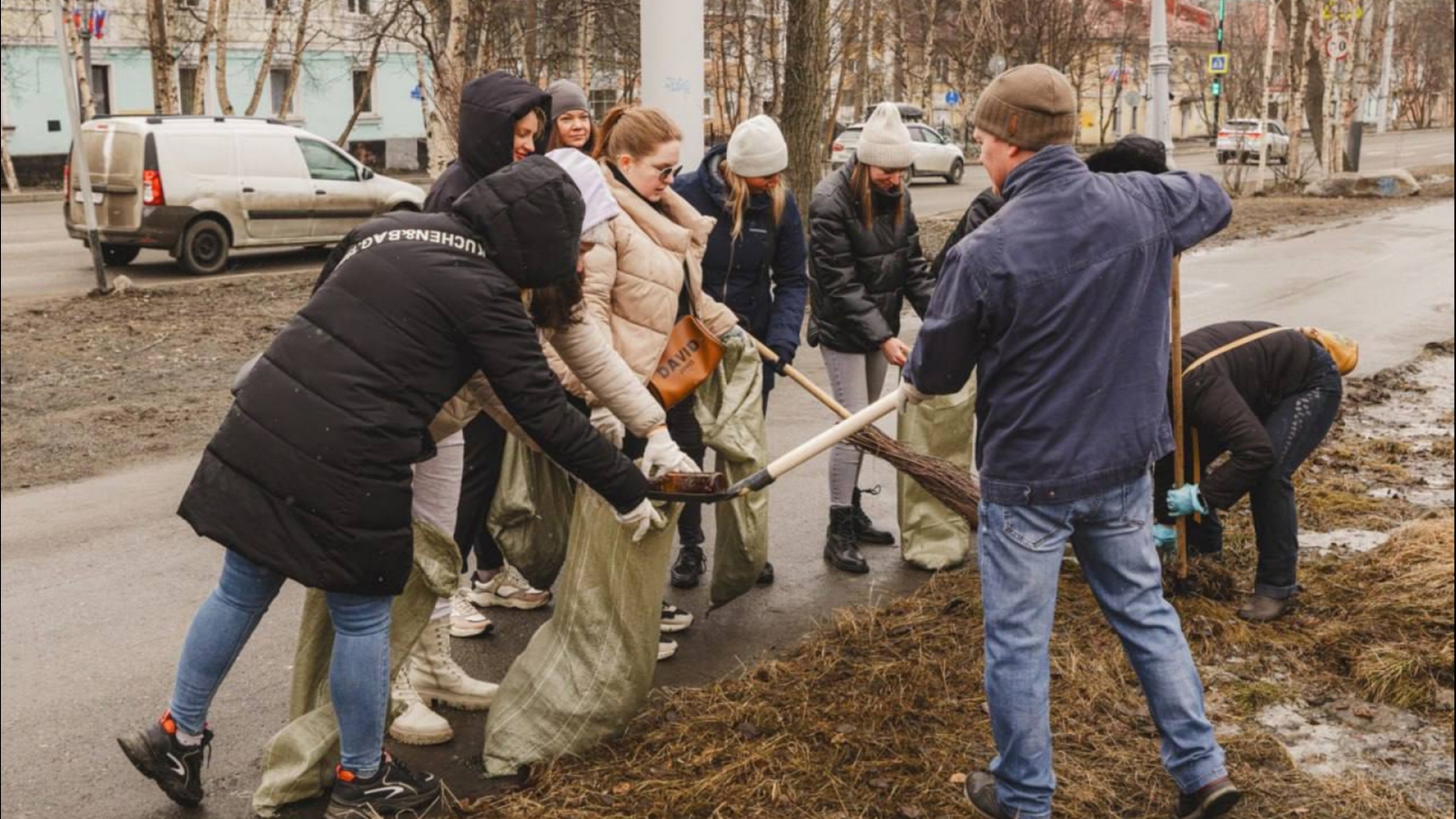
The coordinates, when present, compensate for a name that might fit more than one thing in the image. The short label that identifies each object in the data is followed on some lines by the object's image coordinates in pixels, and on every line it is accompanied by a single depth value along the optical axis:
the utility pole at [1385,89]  31.44
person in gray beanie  4.59
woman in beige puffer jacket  4.07
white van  13.84
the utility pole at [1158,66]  15.17
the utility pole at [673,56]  6.84
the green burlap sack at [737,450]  4.46
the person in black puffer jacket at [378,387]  2.93
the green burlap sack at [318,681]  3.37
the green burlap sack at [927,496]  5.11
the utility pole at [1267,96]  24.06
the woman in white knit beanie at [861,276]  5.05
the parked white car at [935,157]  29.55
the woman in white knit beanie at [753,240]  4.63
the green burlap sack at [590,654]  3.57
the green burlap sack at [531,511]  4.29
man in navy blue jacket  2.93
